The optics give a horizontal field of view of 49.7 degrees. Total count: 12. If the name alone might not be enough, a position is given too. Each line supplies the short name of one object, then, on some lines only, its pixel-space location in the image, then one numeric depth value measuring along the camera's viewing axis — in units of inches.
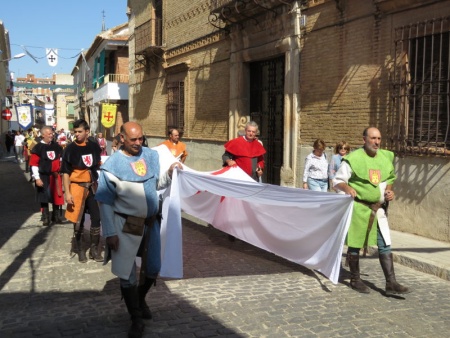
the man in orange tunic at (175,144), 349.7
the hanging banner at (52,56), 1129.4
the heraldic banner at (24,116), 1141.7
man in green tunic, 204.8
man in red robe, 304.5
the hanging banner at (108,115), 1093.1
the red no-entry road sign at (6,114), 1318.9
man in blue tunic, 159.8
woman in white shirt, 324.2
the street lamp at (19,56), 1081.2
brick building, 308.3
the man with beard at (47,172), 364.8
